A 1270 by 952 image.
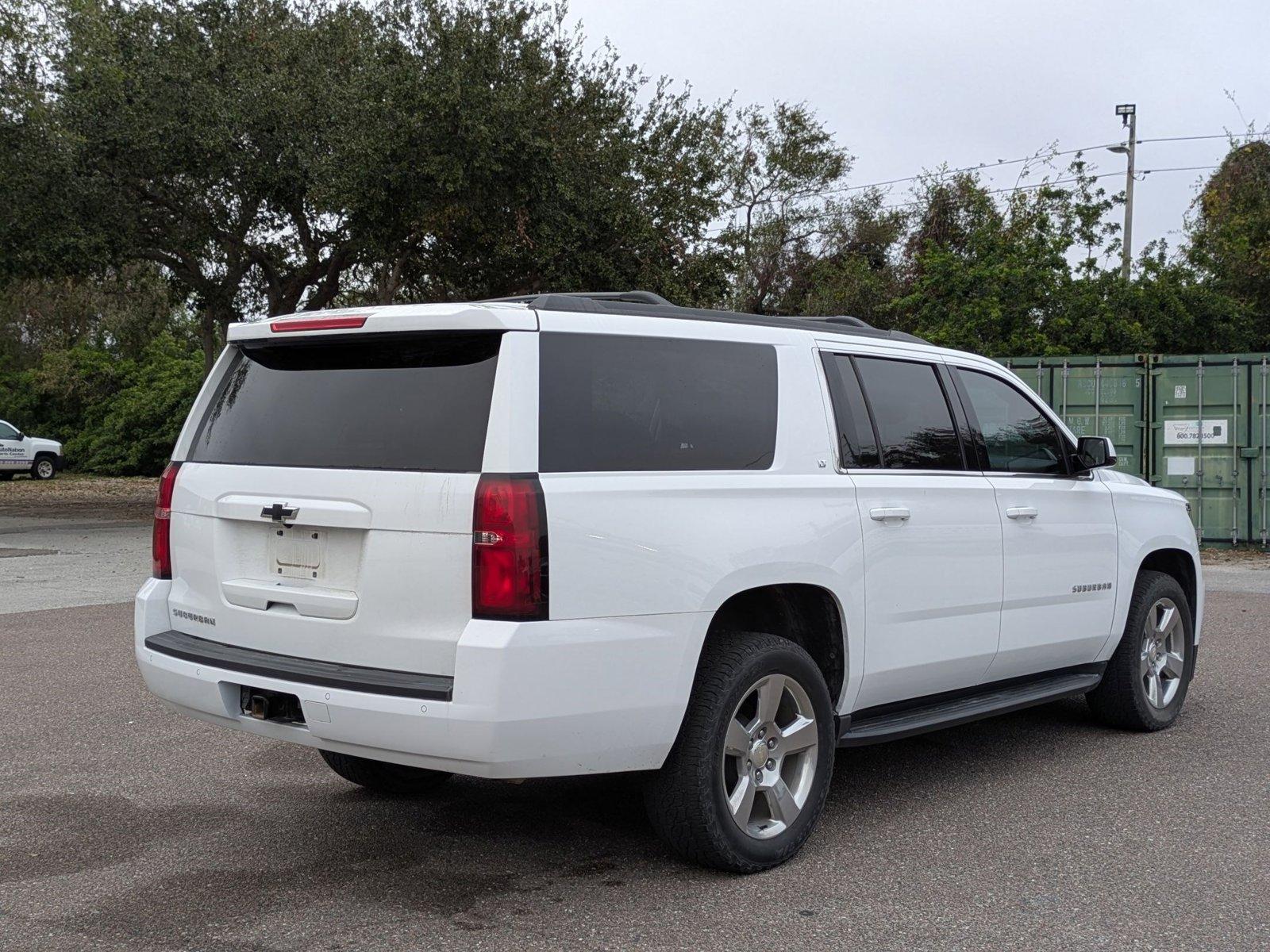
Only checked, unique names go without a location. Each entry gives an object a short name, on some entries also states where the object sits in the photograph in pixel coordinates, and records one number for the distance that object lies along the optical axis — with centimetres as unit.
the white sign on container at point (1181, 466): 1695
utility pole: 3167
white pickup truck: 3466
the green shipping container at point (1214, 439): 1659
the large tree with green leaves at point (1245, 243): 2761
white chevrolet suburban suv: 385
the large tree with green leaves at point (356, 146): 1895
